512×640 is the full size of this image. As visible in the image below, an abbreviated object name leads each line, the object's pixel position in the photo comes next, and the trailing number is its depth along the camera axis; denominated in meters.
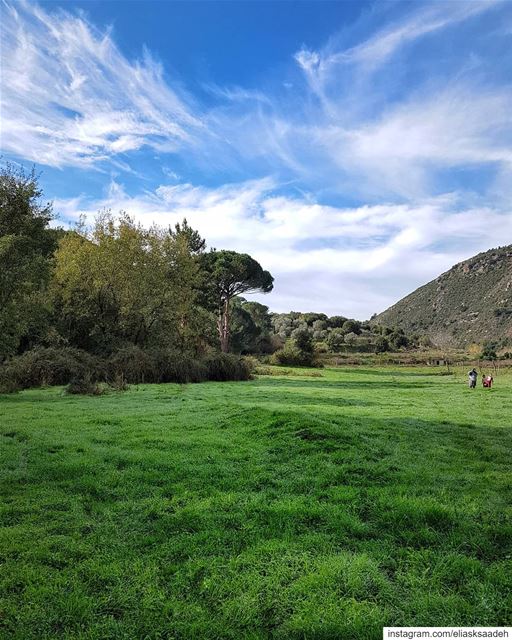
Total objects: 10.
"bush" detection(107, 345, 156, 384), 24.42
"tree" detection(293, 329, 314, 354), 50.62
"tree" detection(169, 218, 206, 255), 52.86
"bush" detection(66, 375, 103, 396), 18.33
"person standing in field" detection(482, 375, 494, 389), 23.98
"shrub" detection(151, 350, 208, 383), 26.14
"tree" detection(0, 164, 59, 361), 16.06
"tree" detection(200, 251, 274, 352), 52.69
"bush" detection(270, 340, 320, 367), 49.81
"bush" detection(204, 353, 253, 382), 29.53
